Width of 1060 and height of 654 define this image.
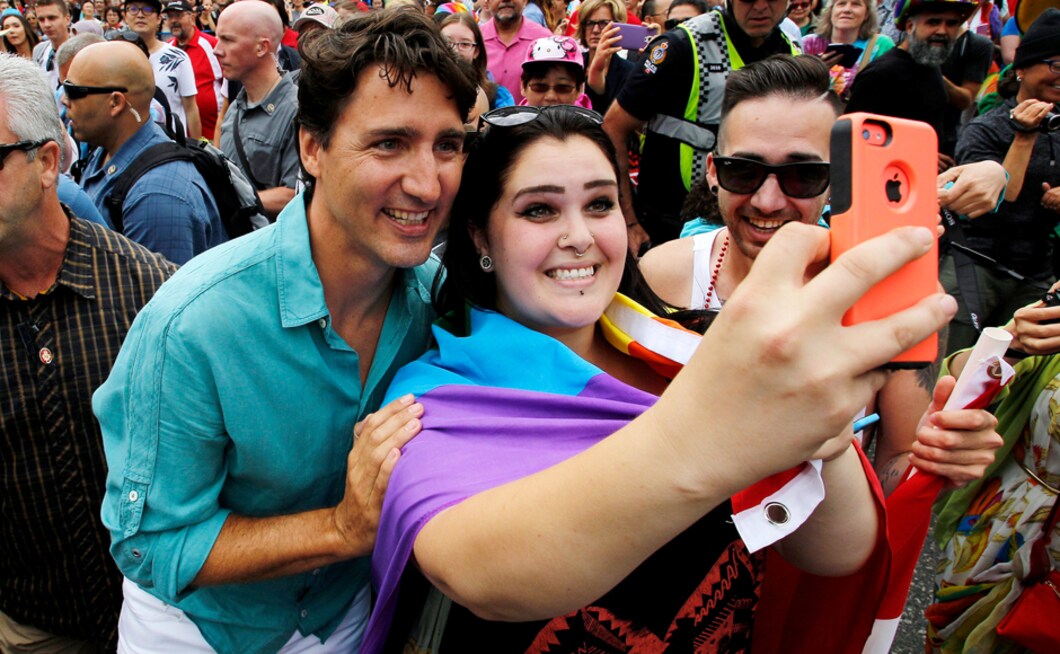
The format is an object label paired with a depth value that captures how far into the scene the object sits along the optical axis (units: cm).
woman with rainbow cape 73
